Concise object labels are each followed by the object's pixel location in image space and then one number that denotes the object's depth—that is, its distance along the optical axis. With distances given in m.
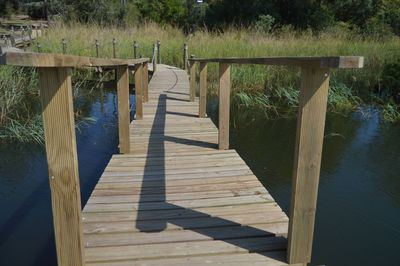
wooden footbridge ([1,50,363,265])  1.31
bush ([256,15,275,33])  17.33
